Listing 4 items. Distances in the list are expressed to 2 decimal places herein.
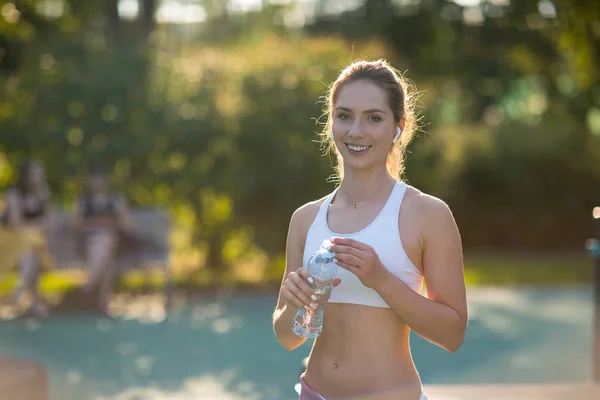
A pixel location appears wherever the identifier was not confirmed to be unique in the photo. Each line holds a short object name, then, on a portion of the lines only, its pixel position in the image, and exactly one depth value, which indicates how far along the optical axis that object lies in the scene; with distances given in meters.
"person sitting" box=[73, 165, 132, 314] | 11.21
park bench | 11.47
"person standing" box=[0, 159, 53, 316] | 10.62
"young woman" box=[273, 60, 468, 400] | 2.81
